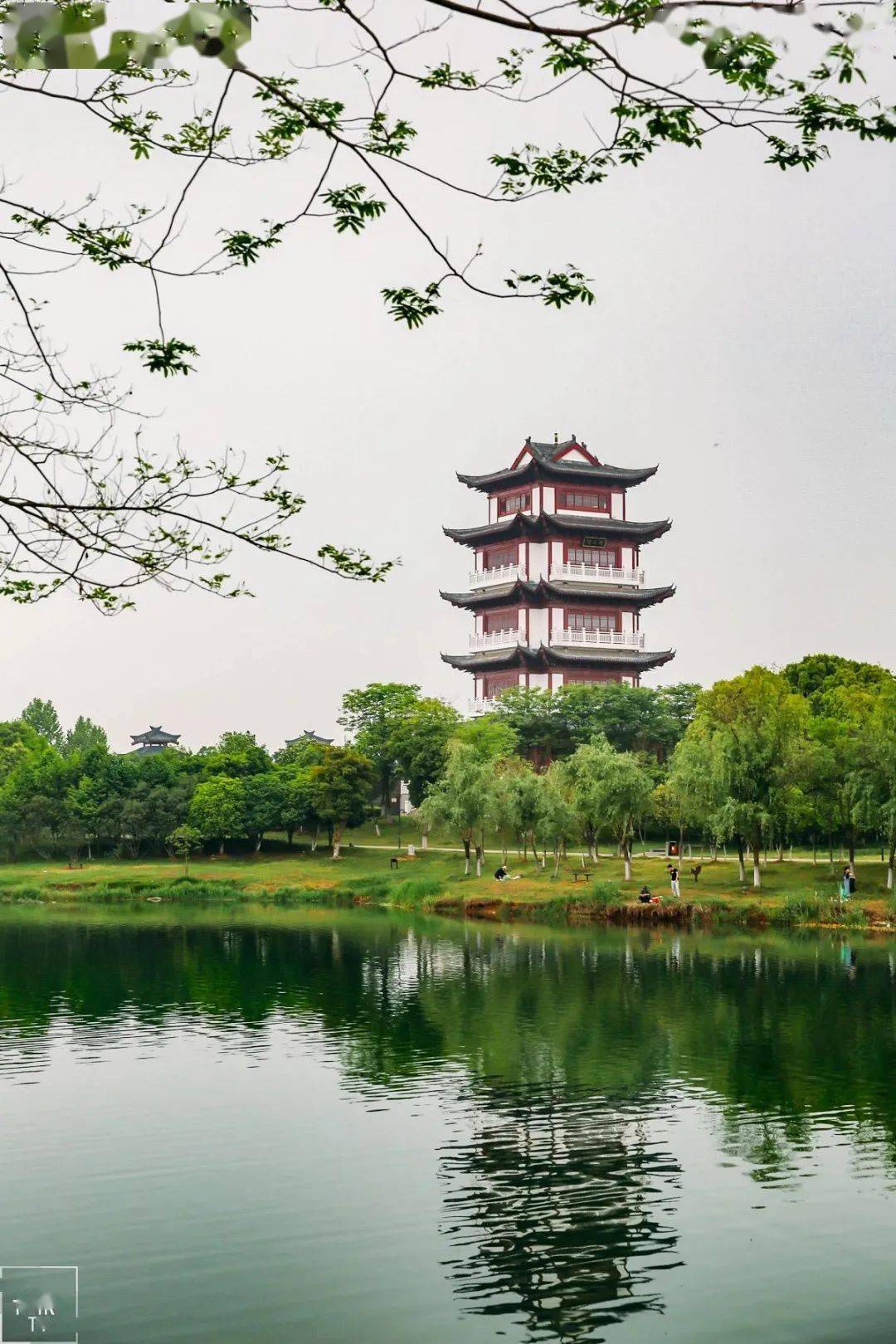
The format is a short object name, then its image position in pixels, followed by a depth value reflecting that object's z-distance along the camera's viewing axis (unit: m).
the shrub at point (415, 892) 45.72
